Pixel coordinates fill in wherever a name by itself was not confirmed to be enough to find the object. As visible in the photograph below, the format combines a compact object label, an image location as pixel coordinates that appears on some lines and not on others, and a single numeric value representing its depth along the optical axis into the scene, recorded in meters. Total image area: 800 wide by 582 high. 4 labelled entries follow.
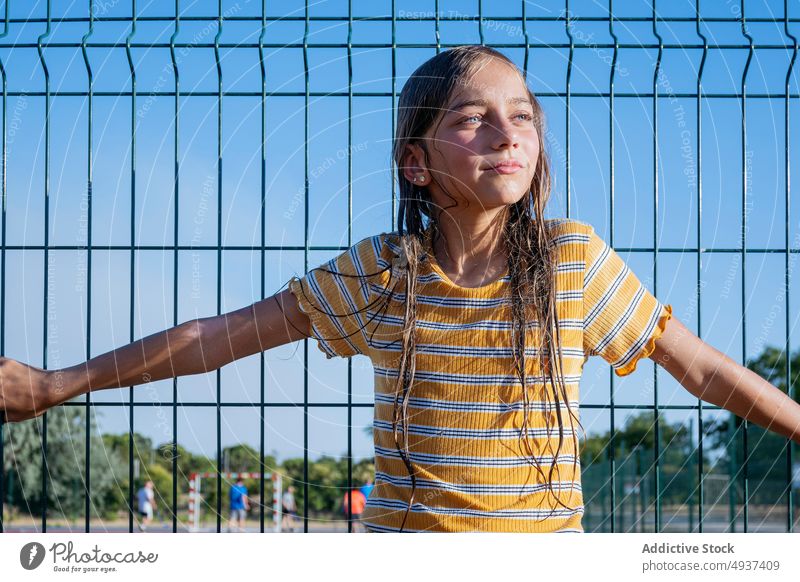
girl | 2.25
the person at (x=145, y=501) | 22.88
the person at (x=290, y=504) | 21.74
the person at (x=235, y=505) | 21.15
